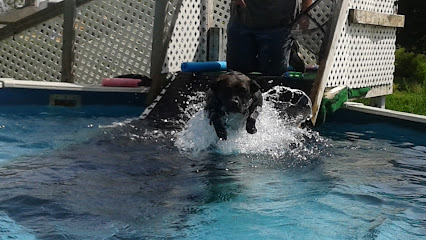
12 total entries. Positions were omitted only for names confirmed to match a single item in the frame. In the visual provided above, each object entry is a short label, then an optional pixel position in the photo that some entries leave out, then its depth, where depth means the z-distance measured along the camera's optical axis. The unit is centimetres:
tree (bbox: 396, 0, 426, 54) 1361
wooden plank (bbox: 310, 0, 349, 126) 702
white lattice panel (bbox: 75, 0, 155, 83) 934
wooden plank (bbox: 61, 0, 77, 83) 931
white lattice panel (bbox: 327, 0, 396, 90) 790
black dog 554
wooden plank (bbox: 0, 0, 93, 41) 961
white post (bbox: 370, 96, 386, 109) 992
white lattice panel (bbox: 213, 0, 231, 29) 964
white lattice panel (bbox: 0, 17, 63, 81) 976
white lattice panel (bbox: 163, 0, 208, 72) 876
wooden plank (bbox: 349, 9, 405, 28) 787
